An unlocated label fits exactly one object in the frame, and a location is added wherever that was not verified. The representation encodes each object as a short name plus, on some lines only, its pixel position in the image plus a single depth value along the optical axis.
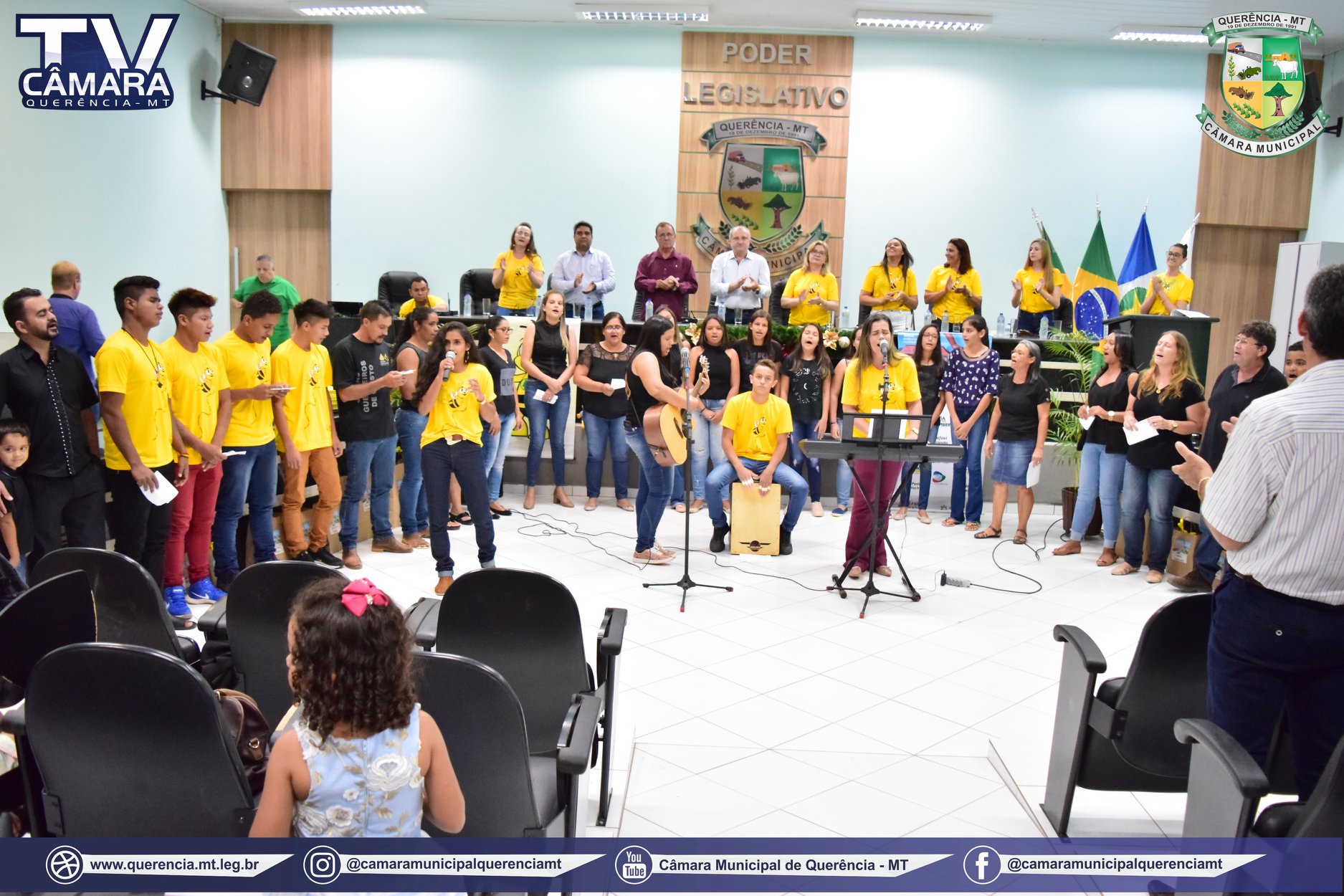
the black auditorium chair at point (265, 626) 3.01
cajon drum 6.50
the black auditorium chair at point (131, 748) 2.08
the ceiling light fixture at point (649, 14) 11.05
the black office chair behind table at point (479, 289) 10.45
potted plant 8.15
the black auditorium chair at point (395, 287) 10.68
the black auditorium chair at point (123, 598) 3.01
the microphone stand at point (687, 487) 5.61
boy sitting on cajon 6.61
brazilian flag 10.84
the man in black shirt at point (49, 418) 4.39
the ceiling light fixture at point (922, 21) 11.06
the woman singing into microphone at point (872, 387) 6.38
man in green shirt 10.17
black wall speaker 11.26
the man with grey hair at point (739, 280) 9.64
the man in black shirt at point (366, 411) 6.14
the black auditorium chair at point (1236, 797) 2.05
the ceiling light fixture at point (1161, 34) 11.23
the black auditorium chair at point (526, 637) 2.99
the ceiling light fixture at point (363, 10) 11.25
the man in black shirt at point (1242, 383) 5.64
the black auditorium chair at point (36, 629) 2.62
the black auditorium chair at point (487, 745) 2.25
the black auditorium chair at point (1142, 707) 3.03
